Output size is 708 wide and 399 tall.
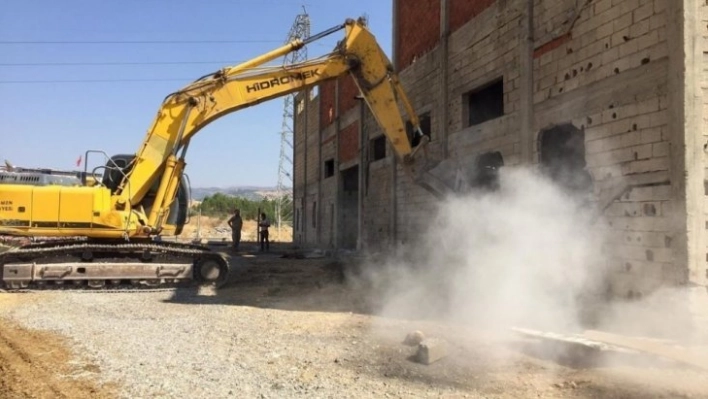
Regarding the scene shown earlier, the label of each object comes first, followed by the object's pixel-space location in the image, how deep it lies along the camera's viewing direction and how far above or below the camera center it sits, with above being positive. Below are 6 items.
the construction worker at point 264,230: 20.64 -0.10
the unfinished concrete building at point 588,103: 5.76 +1.94
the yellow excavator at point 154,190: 9.02 +0.61
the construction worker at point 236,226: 19.30 +0.03
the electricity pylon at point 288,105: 46.56 +11.09
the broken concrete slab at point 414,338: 5.53 -1.15
